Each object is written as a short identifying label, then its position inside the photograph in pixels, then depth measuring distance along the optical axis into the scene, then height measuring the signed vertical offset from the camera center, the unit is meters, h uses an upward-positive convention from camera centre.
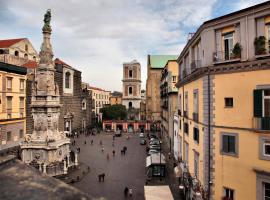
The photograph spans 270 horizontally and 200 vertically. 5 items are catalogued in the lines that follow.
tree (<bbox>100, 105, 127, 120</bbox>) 85.62 -3.47
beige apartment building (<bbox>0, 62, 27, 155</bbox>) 36.22 -0.56
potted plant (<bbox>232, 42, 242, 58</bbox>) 15.17 +3.06
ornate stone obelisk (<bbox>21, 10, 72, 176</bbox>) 28.69 -2.76
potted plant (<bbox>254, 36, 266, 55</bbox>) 14.15 +3.12
